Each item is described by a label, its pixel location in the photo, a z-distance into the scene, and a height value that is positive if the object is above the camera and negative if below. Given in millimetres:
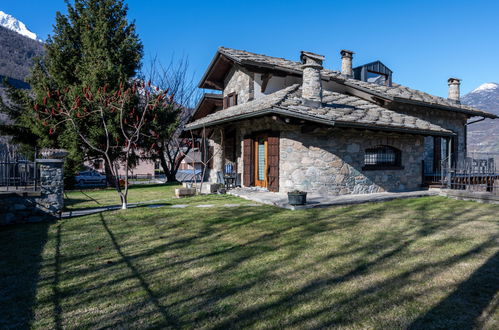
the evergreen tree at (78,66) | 16562 +5388
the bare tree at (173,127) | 18734 +2330
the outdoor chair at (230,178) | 12087 -568
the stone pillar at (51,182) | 6855 -431
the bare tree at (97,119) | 16109 +2267
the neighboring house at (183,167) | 54906 -699
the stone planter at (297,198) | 7662 -837
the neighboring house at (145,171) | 39969 -1076
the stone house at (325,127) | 9656 +1192
